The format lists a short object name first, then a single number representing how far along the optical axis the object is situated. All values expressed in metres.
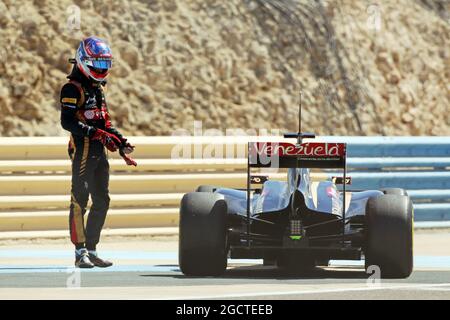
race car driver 11.46
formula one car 10.40
